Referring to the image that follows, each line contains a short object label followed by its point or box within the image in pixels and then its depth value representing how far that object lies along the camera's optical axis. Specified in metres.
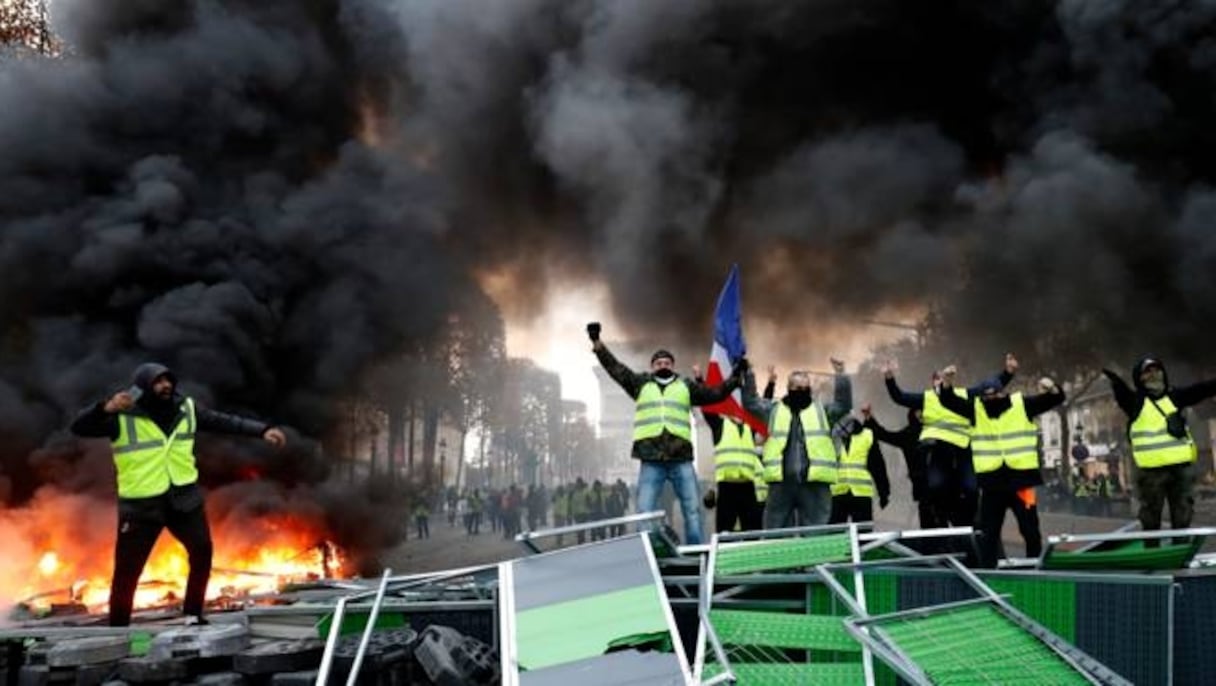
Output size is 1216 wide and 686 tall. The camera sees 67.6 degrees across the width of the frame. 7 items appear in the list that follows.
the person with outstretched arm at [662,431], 5.89
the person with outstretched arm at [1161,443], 5.52
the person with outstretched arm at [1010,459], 5.77
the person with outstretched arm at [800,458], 6.50
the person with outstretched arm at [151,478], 4.86
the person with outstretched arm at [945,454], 6.65
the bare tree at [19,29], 18.77
